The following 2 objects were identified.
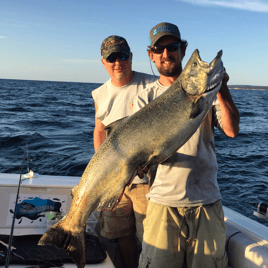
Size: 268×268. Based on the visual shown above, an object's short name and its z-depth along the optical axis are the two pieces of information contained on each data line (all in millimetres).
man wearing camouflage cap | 3765
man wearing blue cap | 2744
